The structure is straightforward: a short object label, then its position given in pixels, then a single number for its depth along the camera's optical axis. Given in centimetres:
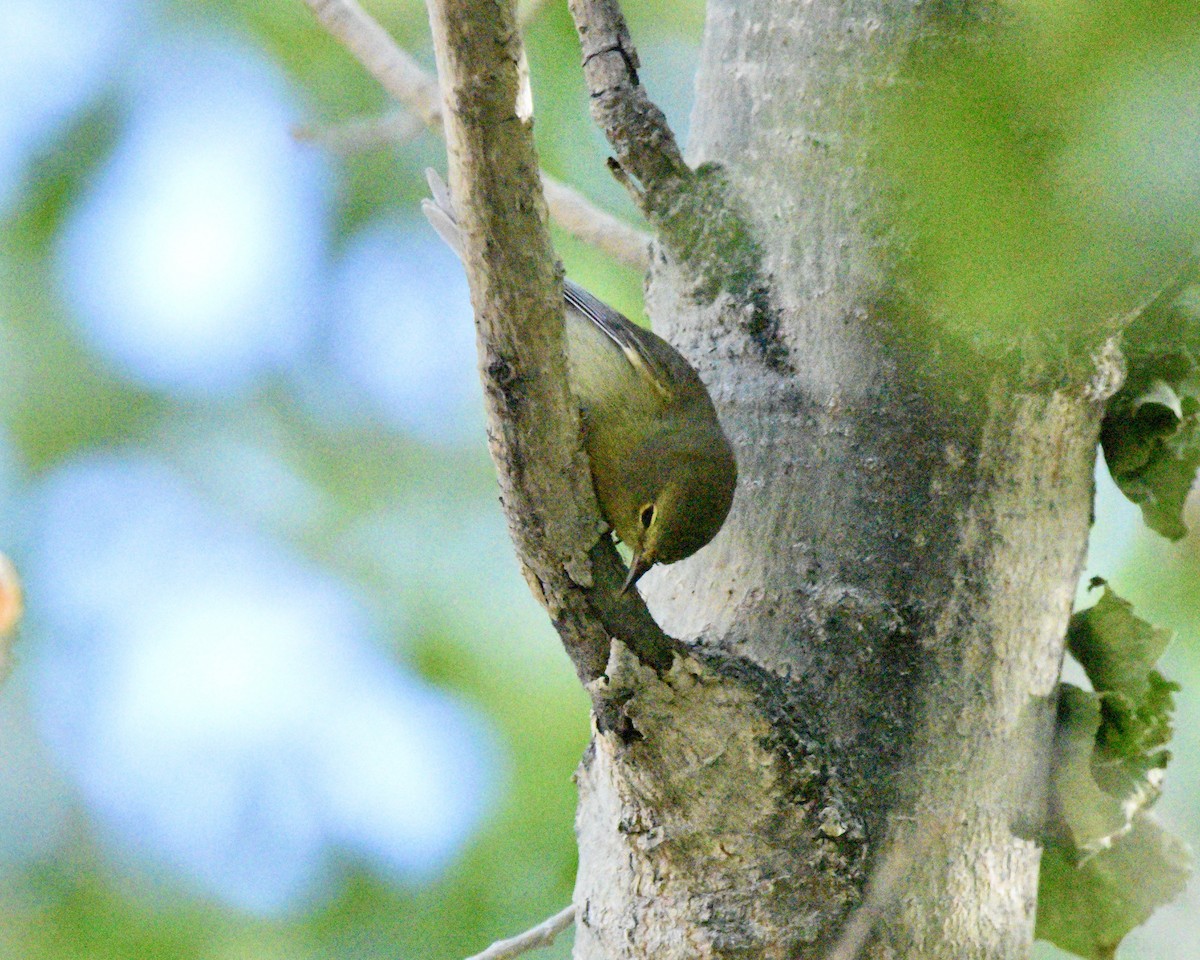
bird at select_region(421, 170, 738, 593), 452
